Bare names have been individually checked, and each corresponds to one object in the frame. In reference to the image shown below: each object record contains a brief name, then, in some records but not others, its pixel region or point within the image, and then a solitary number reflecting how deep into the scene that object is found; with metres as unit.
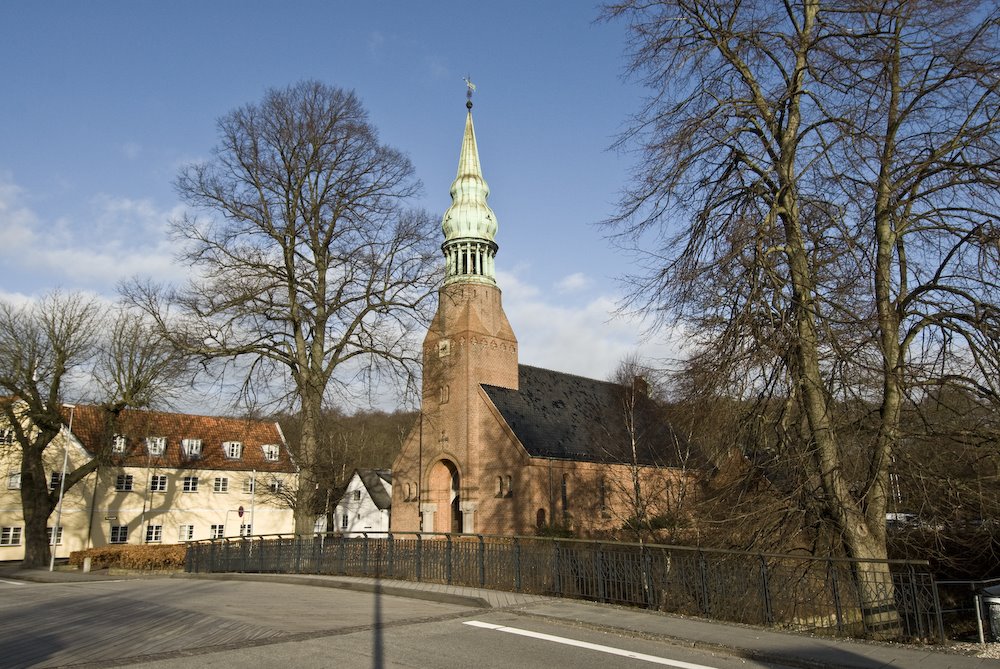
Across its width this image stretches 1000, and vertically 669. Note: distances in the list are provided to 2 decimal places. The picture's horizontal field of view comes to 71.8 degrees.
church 30.17
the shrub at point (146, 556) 26.12
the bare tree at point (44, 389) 27.77
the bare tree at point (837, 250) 9.98
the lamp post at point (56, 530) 27.30
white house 48.03
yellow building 36.03
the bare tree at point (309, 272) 19.61
